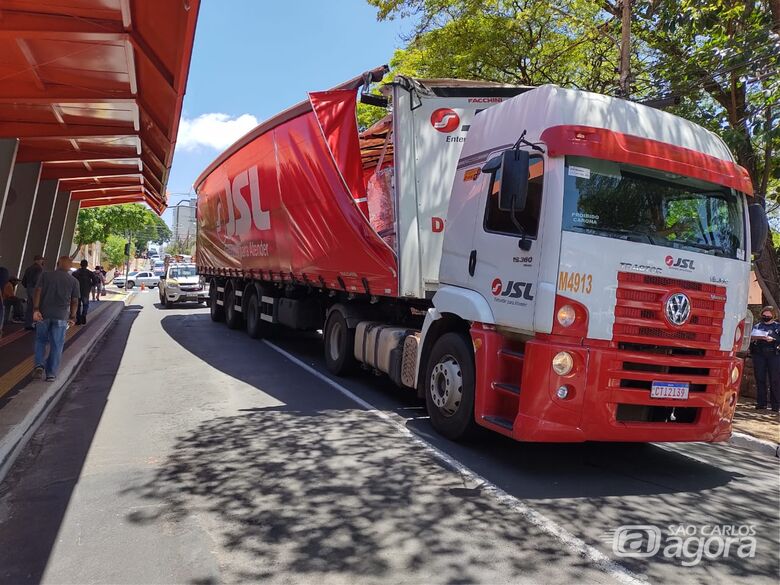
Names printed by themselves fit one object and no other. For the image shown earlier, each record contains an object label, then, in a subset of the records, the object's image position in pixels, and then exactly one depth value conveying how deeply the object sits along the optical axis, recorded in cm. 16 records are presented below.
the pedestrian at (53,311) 808
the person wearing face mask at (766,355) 888
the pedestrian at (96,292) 2678
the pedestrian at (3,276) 1284
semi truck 485
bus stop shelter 736
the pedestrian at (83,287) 1647
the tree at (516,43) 1342
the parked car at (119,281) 4867
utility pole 958
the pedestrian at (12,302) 1384
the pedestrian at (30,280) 1406
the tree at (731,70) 895
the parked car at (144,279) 4893
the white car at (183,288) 2472
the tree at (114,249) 5447
